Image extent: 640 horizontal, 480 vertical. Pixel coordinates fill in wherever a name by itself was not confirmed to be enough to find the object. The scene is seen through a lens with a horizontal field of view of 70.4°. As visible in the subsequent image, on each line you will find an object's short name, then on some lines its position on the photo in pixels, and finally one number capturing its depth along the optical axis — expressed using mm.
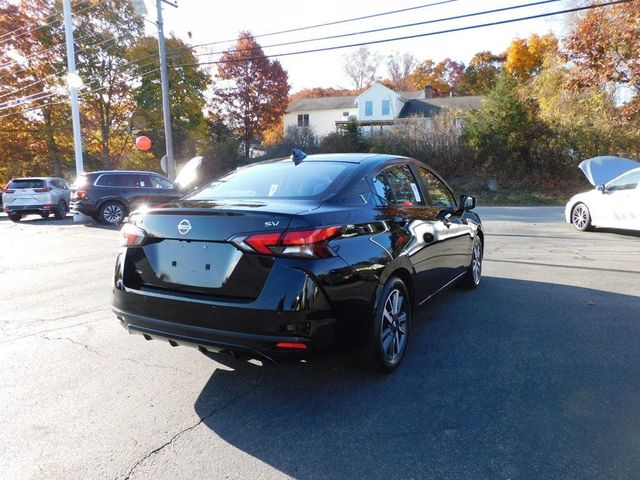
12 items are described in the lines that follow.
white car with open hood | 9219
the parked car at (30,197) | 16266
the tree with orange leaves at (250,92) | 41719
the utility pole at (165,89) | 20531
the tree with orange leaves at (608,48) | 16406
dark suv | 13828
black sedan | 2691
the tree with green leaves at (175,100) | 33156
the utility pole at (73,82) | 17953
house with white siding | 43875
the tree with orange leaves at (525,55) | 40062
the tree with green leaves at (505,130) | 22641
